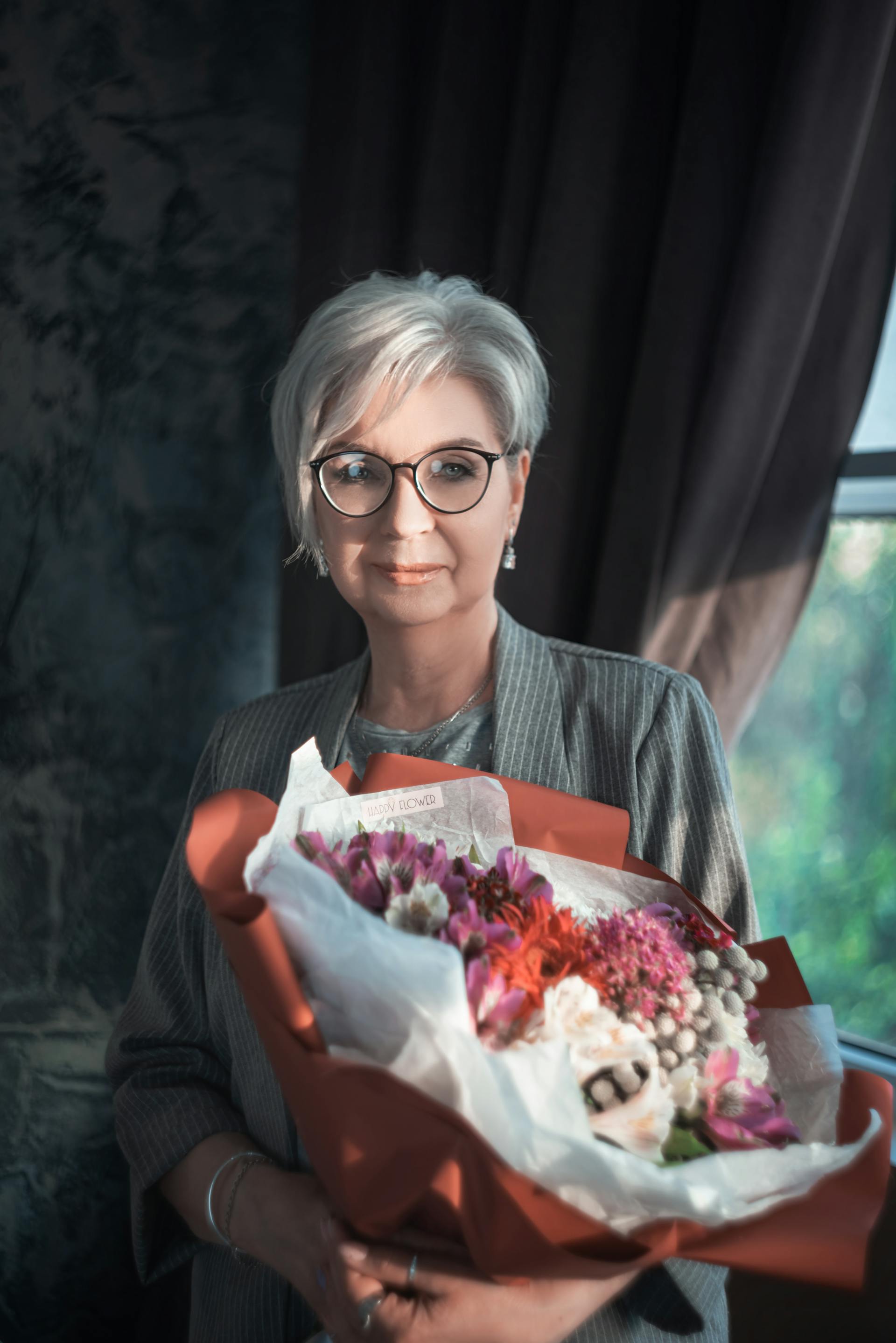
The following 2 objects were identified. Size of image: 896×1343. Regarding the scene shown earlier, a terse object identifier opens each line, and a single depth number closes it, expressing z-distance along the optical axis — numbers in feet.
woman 3.47
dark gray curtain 3.99
